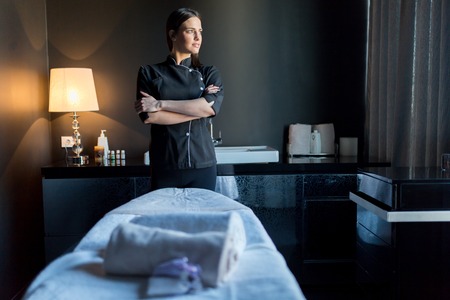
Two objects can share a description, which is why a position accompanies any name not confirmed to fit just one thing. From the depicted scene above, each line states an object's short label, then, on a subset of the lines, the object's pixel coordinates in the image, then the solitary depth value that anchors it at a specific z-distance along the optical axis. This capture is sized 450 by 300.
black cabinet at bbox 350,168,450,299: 1.68
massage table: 0.77
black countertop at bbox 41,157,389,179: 2.54
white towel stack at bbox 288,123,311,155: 2.99
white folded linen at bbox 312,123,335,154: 3.02
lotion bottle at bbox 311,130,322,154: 2.98
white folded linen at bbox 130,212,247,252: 0.95
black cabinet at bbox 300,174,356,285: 2.60
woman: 1.83
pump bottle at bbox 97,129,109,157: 2.87
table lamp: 2.69
